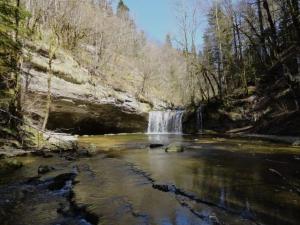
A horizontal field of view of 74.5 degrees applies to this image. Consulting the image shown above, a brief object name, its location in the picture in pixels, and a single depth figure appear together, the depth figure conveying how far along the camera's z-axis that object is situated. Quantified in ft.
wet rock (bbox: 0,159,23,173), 22.61
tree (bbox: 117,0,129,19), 143.44
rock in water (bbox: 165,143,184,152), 32.90
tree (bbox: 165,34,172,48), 176.70
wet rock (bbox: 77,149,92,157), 30.63
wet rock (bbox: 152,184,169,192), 16.45
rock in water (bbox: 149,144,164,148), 37.69
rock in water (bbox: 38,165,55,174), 21.46
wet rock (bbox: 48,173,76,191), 17.51
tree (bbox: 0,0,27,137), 23.82
